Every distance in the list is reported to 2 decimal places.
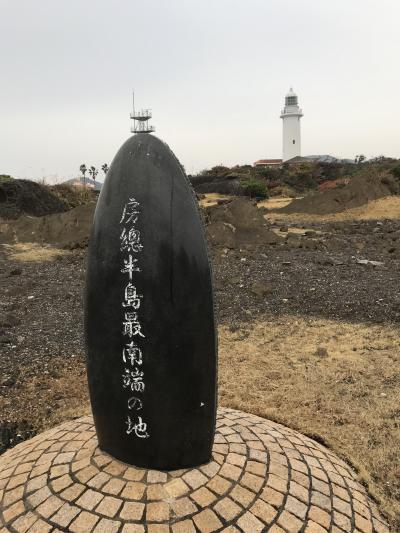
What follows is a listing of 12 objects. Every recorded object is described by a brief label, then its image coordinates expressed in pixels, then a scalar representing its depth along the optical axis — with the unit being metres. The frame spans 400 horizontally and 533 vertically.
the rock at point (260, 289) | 9.10
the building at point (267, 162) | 61.83
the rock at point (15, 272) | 11.50
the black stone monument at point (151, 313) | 2.66
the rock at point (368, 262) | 11.57
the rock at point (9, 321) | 7.49
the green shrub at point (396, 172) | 30.42
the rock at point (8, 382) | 5.39
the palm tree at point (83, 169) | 47.88
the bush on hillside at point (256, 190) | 34.78
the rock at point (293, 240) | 14.55
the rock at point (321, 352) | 6.18
